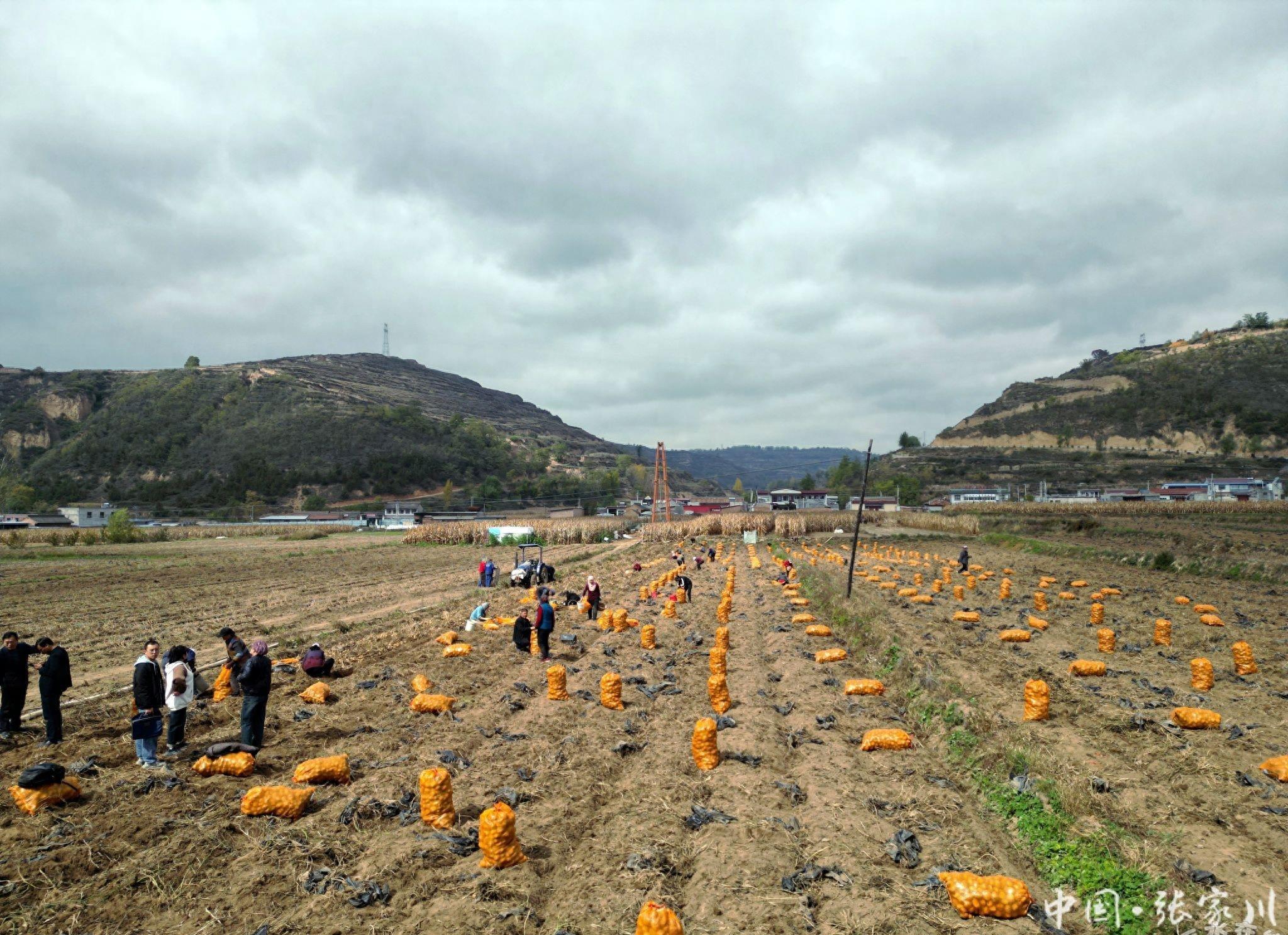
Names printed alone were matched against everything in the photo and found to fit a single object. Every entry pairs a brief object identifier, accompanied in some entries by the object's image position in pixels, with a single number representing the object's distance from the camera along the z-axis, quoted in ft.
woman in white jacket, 35.94
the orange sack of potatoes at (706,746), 34.42
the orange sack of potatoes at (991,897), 22.21
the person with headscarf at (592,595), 75.97
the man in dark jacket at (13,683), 38.01
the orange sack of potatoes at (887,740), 37.22
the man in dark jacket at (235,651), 39.06
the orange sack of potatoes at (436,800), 27.71
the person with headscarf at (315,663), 51.60
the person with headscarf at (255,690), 36.29
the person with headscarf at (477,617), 70.95
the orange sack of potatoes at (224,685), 47.16
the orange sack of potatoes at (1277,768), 31.86
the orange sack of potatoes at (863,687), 46.93
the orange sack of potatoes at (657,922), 19.66
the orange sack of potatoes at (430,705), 43.21
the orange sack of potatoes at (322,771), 31.99
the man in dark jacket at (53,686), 37.04
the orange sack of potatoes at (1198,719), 38.11
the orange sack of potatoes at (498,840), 24.70
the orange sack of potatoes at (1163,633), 60.44
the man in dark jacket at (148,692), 34.19
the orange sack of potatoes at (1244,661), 50.11
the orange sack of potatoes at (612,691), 43.98
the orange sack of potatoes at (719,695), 43.55
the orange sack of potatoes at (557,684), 45.24
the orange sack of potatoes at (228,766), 33.19
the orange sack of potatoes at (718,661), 48.70
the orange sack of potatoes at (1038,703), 40.96
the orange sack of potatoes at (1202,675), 46.47
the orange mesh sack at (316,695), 45.83
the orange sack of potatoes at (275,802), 28.99
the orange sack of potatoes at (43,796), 28.96
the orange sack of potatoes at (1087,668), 50.24
